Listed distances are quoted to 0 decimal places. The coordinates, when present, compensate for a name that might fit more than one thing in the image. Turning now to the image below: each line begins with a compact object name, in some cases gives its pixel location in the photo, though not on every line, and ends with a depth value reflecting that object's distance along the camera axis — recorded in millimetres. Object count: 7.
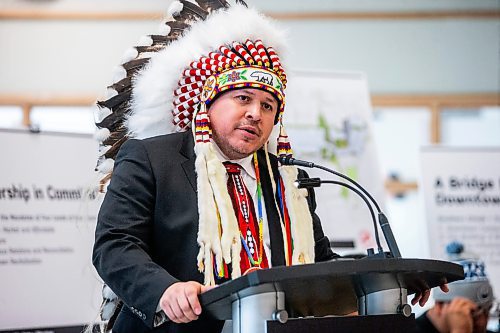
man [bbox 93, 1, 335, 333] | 4022
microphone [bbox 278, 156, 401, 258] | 3849
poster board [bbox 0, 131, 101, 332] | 7328
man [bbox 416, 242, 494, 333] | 7449
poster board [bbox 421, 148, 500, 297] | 9970
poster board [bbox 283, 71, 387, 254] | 8758
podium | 3070
